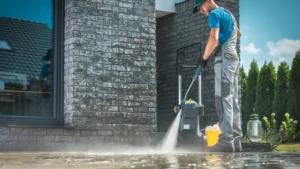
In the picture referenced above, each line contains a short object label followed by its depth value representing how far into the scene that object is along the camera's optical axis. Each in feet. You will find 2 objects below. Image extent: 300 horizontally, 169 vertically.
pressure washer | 28.12
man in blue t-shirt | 21.88
